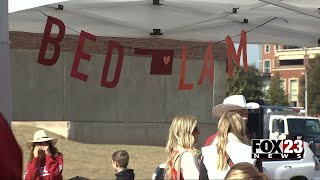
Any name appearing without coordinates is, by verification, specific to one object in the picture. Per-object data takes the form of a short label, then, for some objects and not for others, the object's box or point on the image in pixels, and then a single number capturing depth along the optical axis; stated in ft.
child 31.85
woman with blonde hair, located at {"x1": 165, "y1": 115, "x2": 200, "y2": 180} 25.90
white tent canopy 39.63
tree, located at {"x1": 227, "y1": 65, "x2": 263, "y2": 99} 317.62
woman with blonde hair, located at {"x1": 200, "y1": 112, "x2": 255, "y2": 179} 23.84
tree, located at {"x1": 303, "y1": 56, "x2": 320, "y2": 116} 362.80
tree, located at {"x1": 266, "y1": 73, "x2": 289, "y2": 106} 382.25
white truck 106.91
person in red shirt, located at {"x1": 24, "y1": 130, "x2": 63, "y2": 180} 34.97
